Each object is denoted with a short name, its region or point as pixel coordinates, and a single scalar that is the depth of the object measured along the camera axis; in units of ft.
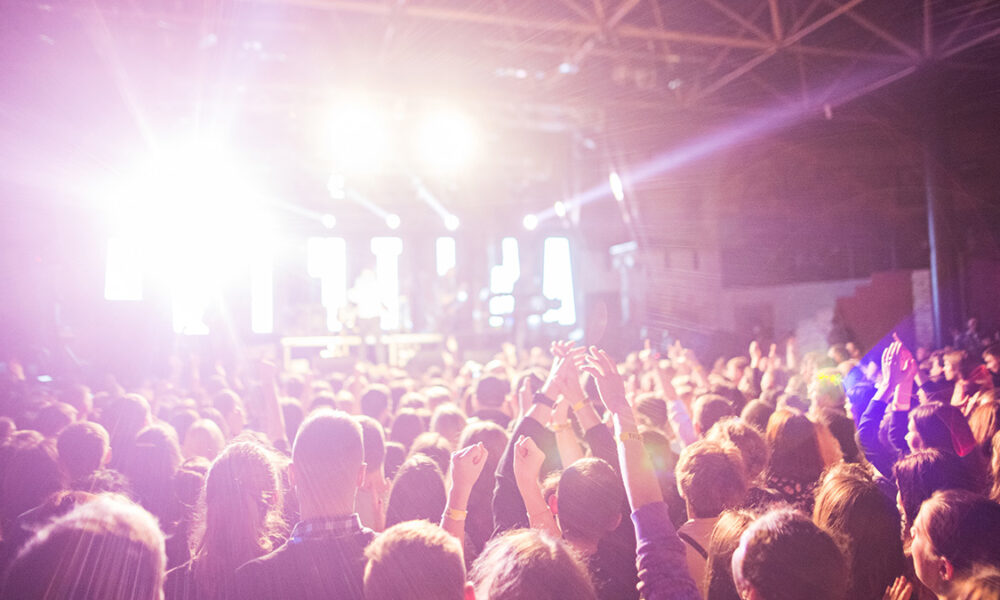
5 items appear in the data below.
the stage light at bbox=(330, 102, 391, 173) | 42.19
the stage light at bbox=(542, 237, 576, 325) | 69.62
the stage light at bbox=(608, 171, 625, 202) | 47.47
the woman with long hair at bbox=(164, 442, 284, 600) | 6.58
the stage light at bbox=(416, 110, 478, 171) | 44.73
